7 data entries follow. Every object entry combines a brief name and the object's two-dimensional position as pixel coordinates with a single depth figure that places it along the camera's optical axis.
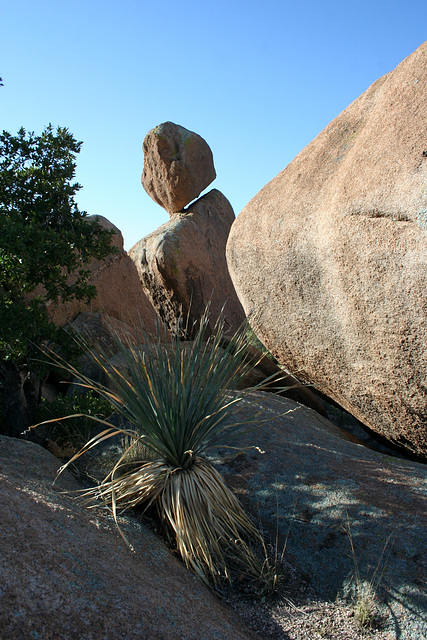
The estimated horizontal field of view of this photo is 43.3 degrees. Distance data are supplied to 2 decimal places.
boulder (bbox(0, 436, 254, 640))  2.26
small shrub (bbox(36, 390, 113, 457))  4.90
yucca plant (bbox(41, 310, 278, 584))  3.36
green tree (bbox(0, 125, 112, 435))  4.80
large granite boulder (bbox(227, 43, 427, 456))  4.57
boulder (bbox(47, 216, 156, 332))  8.31
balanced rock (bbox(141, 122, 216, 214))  9.70
